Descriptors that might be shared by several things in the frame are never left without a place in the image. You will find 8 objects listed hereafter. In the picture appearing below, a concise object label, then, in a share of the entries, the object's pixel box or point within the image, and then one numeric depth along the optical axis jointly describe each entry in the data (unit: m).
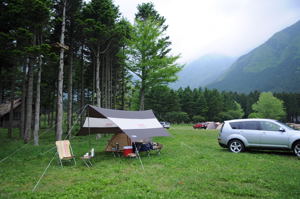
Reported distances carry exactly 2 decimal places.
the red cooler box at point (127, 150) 8.86
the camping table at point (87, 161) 7.37
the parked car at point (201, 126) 34.89
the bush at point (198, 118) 52.44
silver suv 8.26
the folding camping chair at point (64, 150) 7.30
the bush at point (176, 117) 49.97
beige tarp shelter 7.90
